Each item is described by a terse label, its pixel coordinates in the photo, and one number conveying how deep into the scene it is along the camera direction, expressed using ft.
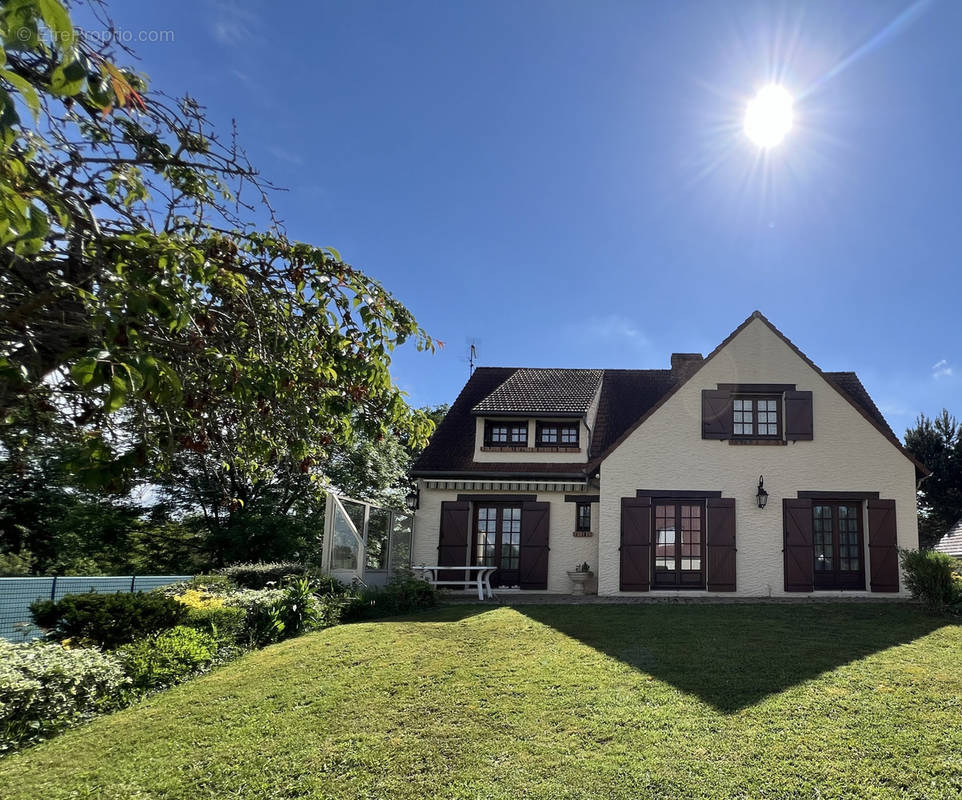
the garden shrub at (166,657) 24.70
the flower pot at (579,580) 51.75
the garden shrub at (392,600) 40.27
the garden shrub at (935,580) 38.19
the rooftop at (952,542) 64.46
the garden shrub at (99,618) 26.11
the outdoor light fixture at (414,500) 56.49
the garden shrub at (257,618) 32.86
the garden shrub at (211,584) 41.16
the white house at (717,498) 48.52
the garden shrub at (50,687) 19.76
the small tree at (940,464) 86.63
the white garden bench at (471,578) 49.03
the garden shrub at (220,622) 30.22
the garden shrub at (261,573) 48.36
